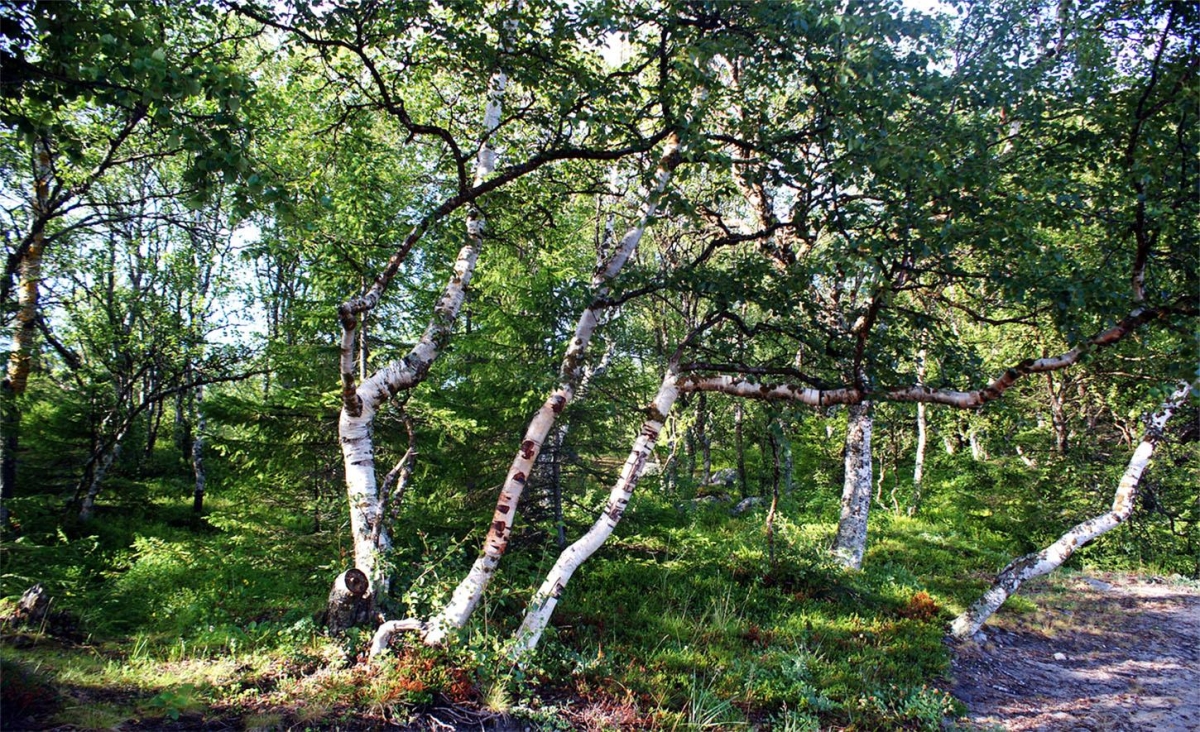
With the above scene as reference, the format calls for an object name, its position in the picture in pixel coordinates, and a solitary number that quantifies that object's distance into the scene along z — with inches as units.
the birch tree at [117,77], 114.8
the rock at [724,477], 850.4
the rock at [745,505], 636.1
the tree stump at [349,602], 223.5
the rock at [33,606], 215.9
